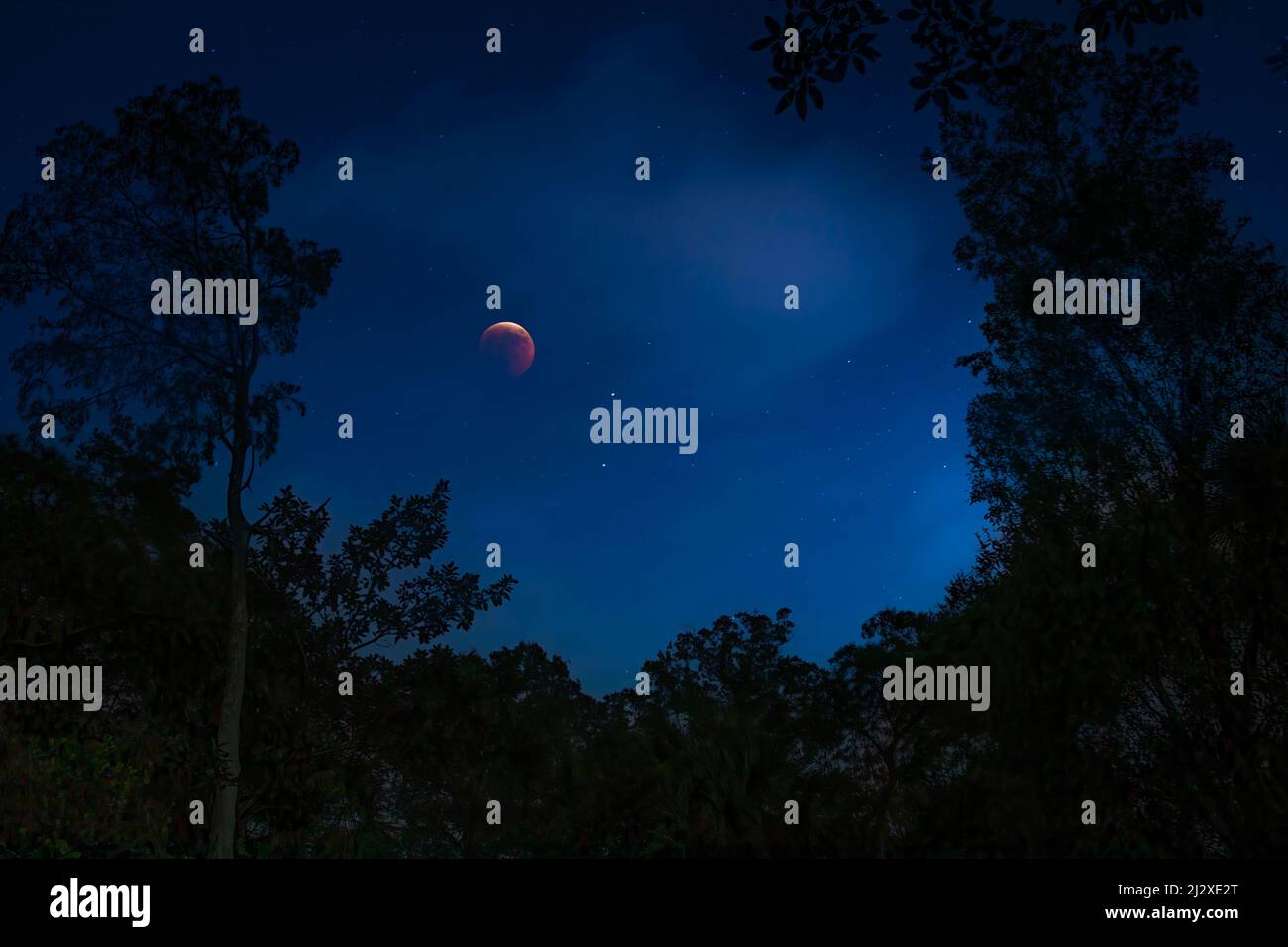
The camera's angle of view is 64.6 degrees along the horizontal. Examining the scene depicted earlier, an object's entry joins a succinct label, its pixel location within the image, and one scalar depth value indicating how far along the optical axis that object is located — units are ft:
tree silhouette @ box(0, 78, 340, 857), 69.77
